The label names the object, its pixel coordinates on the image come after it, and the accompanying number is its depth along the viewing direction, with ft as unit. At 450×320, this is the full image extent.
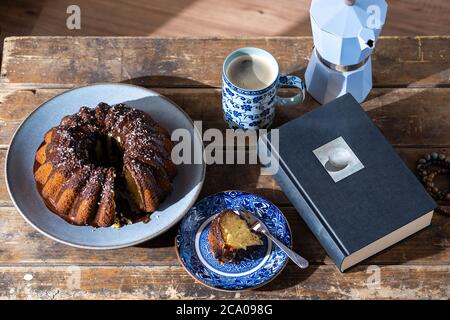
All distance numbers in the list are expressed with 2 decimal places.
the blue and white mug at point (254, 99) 4.34
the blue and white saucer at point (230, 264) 4.12
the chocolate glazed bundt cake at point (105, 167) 4.13
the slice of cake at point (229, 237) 4.15
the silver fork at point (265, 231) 4.13
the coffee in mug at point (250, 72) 4.46
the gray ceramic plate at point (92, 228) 4.18
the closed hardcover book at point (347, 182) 4.04
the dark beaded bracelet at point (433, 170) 4.43
